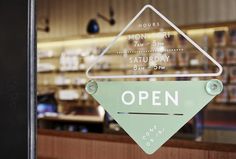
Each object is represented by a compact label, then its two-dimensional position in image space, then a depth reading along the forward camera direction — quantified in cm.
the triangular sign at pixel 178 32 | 101
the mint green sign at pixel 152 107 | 97
